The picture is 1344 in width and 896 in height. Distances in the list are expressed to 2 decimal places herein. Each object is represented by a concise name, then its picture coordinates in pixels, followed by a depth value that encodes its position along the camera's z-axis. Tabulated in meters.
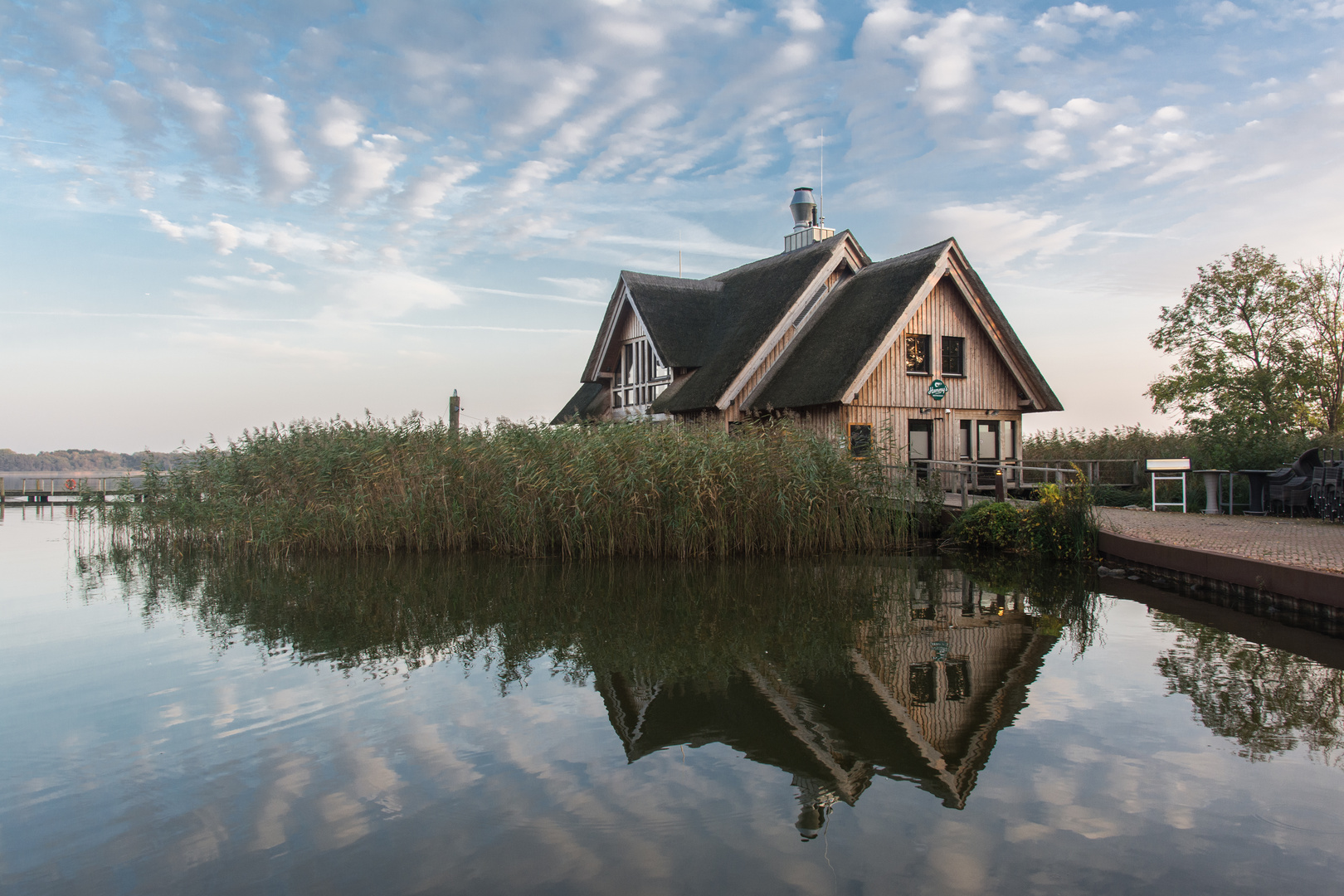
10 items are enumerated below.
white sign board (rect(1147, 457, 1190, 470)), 16.51
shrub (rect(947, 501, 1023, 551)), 14.44
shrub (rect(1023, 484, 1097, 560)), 13.09
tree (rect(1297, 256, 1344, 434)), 26.73
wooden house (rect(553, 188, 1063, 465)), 19.28
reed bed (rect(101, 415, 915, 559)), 13.79
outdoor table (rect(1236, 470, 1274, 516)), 17.17
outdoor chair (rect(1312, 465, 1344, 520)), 14.66
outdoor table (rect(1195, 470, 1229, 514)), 17.80
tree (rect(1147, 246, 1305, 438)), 27.77
